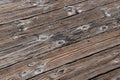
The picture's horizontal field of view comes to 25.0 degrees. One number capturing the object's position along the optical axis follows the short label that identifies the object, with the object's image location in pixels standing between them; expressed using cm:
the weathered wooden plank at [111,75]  204
